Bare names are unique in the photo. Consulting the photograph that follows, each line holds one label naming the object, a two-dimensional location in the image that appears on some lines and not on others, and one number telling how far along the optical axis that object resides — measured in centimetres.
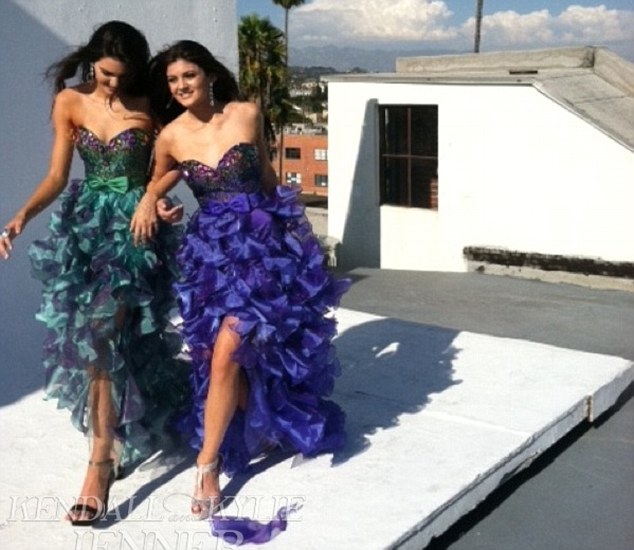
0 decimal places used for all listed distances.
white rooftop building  764
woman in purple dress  267
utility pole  2697
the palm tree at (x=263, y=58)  2812
